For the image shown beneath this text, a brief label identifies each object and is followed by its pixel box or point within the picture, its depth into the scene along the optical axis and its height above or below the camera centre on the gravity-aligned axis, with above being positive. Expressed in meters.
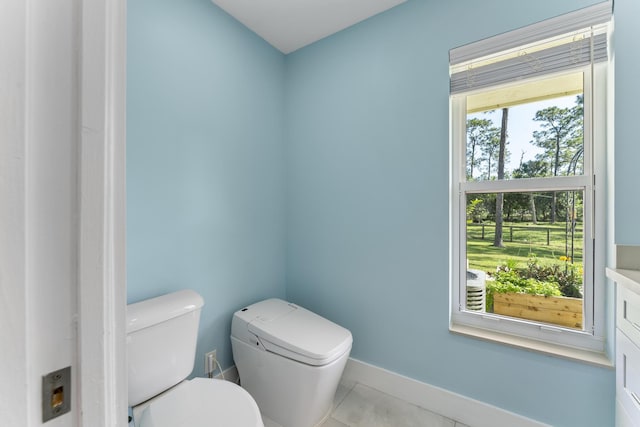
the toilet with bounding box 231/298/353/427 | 1.26 -0.74
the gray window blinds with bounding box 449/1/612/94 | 1.17 +0.81
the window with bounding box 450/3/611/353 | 1.22 +0.17
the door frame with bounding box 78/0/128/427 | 0.31 -0.01
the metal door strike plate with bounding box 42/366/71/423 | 0.29 -0.20
